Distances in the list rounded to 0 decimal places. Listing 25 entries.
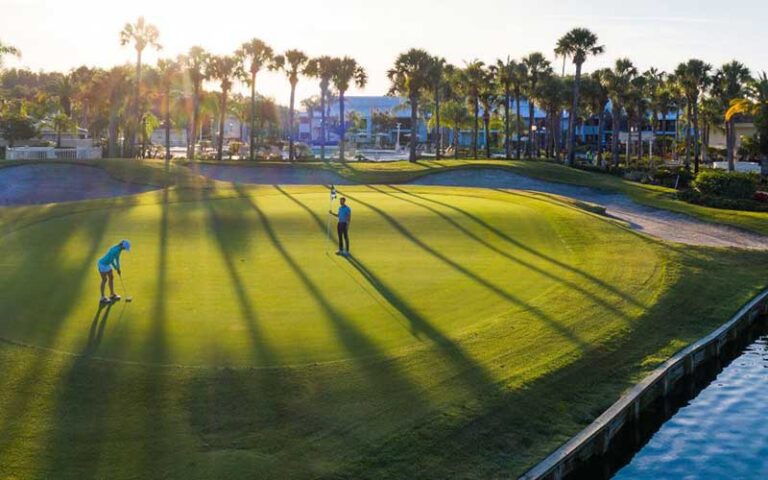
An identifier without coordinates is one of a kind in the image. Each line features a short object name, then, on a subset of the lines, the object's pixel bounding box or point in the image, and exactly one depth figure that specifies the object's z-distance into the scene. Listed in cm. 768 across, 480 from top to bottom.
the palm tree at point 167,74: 8231
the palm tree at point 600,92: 9056
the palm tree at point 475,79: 9069
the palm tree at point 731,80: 8721
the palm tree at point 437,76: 8369
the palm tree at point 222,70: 8225
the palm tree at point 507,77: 8931
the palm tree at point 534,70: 9019
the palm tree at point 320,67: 8700
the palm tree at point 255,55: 8219
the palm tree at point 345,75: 8750
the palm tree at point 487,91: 9206
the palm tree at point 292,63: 8525
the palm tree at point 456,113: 12550
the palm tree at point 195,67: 8150
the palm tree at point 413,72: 8156
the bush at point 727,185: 5456
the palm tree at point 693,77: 8494
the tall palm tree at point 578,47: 7956
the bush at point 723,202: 5097
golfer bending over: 2103
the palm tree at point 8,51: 7169
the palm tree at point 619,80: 8979
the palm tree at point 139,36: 7600
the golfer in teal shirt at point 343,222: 2972
